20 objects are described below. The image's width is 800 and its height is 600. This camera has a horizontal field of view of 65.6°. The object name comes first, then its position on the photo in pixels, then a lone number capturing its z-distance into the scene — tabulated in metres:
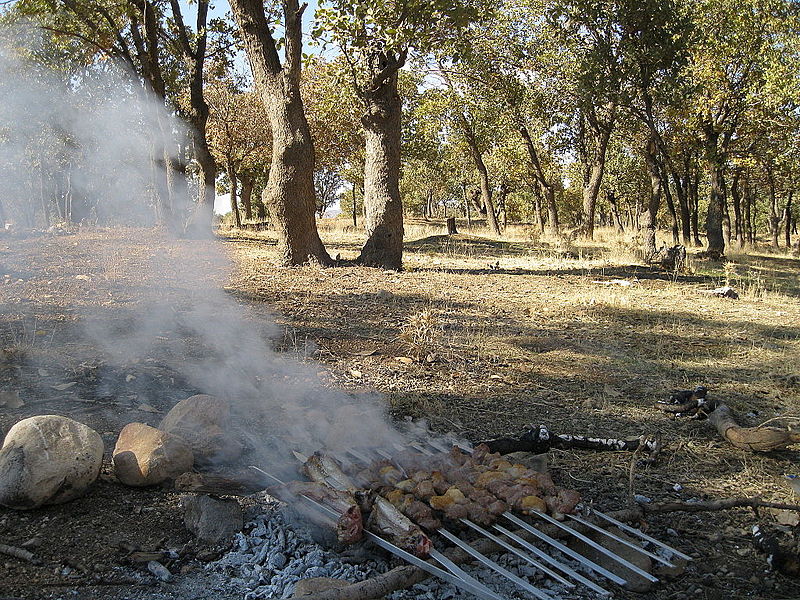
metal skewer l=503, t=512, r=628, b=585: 2.03
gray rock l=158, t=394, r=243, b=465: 2.94
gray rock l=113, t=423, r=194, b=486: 2.64
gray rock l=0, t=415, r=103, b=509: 2.32
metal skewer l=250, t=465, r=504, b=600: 1.95
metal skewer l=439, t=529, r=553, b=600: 1.97
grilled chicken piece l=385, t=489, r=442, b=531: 2.28
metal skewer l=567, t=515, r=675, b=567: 2.17
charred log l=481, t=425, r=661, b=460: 3.18
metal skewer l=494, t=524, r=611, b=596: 2.01
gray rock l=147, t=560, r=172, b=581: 2.06
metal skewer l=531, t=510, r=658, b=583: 2.06
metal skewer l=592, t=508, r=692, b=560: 2.23
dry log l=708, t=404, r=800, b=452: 3.16
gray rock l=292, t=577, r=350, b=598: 1.91
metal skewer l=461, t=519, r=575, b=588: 2.03
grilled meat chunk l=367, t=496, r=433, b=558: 2.14
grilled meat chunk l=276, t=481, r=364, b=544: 2.23
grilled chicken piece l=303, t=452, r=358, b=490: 2.61
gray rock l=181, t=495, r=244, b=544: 2.30
